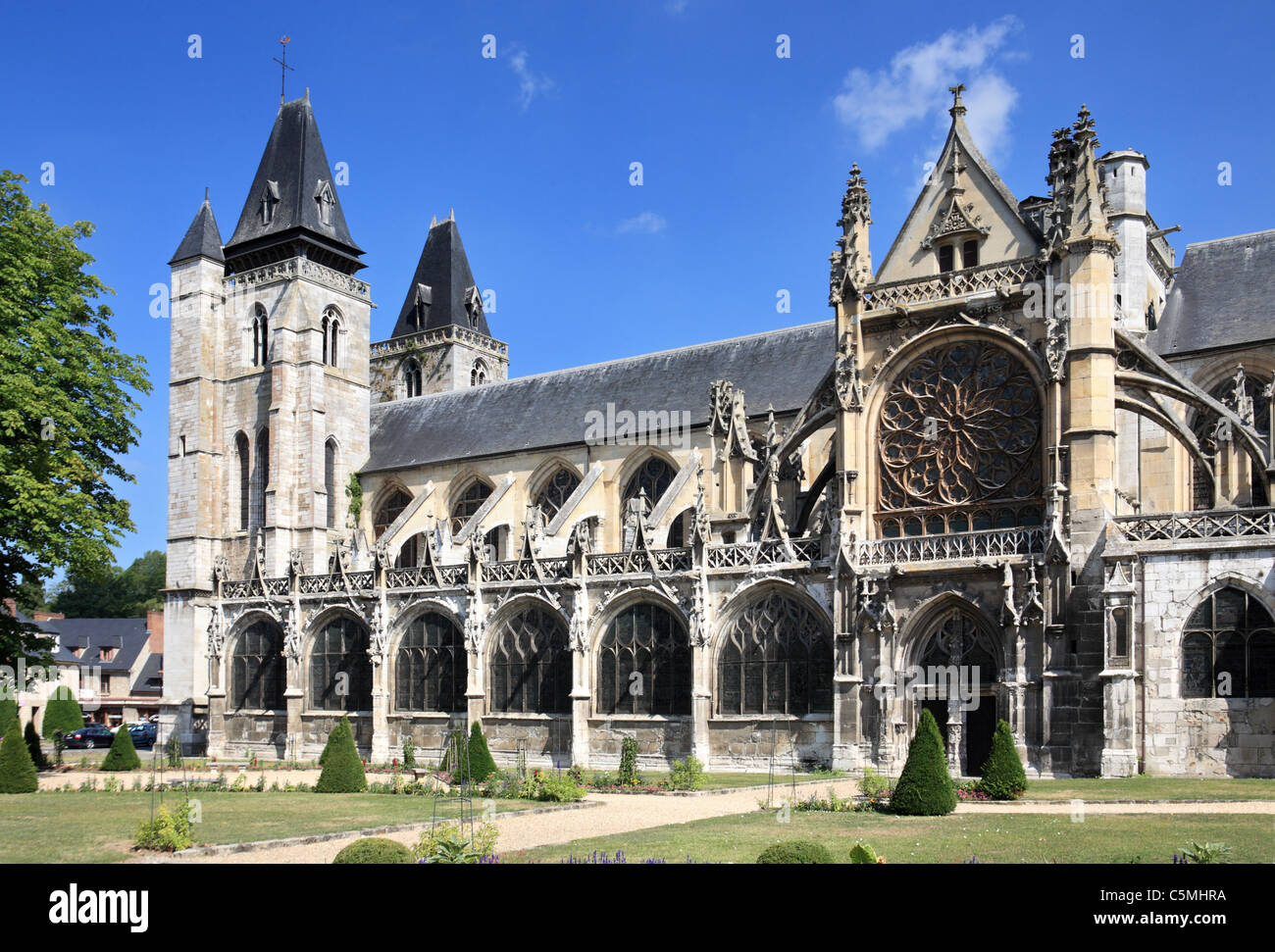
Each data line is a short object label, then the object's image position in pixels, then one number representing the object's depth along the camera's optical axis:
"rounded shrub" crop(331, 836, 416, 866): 10.92
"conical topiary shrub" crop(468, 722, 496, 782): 24.97
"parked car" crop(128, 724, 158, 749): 48.03
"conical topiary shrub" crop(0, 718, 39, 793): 24.53
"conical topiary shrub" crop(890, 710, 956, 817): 18.14
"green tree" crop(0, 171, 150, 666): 27.41
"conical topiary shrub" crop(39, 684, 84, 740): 47.44
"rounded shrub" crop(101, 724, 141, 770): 31.48
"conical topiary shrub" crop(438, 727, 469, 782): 24.59
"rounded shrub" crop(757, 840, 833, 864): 10.62
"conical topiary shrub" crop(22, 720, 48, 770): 31.05
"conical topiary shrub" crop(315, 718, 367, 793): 24.64
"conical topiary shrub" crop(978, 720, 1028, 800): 19.97
